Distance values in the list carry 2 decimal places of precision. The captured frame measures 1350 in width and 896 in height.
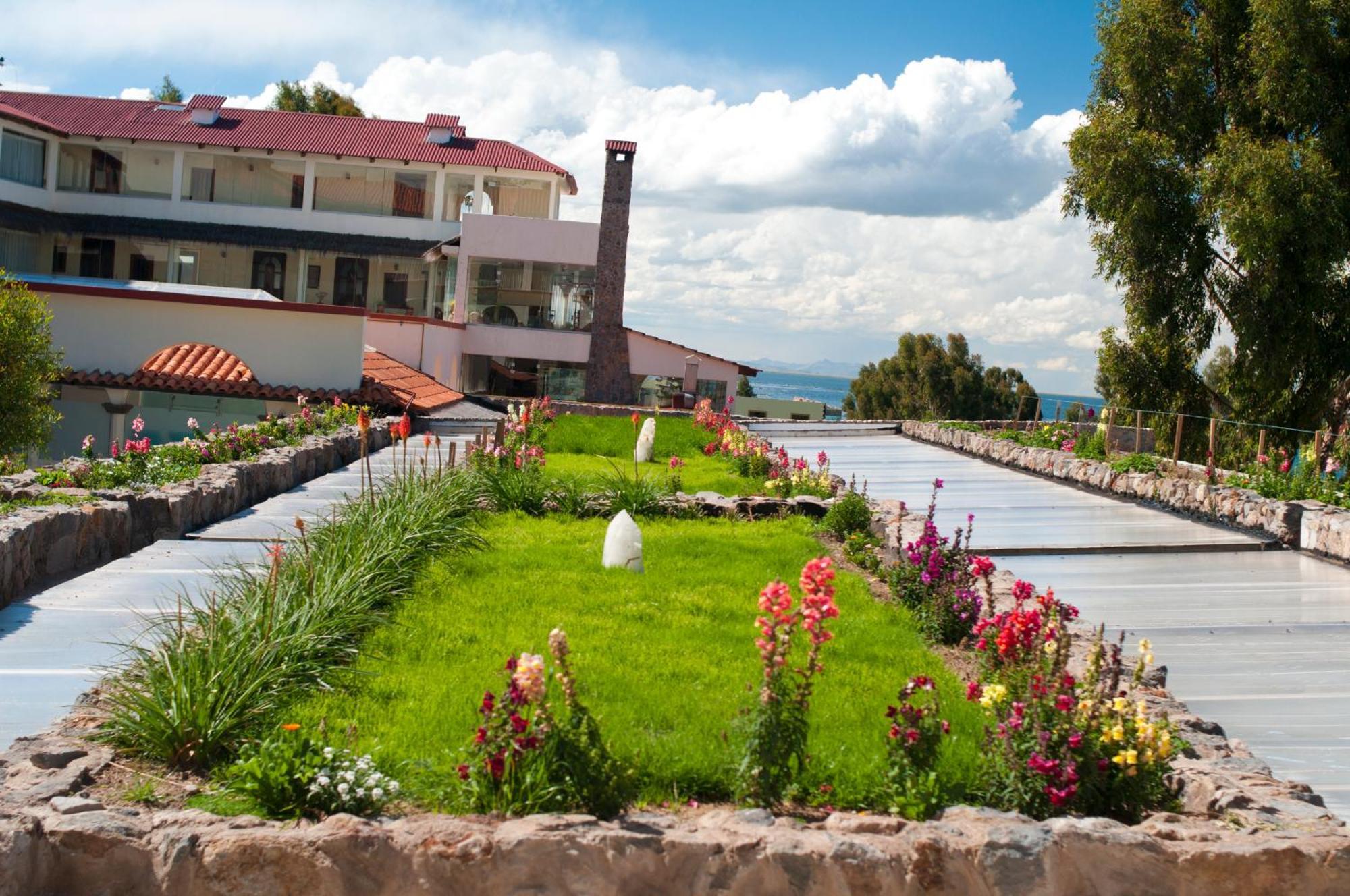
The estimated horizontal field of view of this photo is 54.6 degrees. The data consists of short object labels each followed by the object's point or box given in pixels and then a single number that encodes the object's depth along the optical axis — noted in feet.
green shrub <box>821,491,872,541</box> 41.73
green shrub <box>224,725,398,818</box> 16.75
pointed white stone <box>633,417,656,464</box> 65.05
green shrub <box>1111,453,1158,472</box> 56.80
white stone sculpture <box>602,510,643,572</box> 34.47
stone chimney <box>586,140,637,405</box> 130.31
